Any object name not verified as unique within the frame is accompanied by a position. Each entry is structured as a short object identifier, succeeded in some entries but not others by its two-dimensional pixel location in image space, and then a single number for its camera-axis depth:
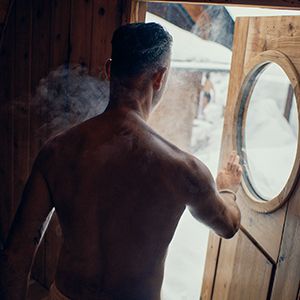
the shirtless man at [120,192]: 1.70
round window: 2.59
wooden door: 2.12
